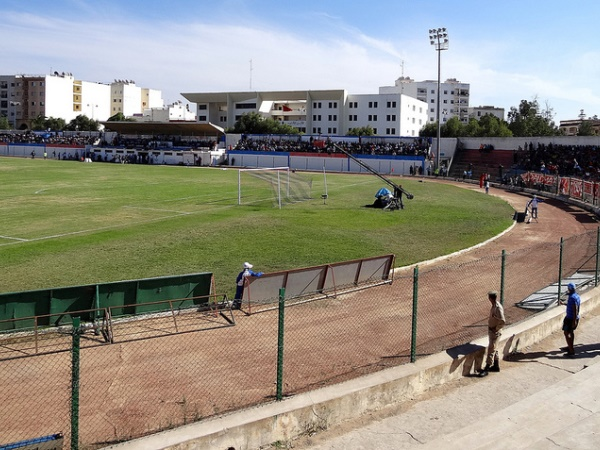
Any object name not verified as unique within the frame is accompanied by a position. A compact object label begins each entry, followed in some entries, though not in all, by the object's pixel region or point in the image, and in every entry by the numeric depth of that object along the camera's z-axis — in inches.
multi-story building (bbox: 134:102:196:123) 6048.2
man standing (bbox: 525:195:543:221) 1369.3
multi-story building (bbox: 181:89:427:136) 4552.2
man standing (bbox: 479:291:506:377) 431.5
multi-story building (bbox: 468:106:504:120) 6825.8
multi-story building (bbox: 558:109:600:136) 6438.5
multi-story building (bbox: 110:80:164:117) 6628.9
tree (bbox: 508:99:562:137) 4037.9
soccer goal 1658.5
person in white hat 597.8
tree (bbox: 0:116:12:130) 5354.3
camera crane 1479.8
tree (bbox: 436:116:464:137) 3919.5
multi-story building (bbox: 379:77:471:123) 6087.6
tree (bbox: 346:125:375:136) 4211.1
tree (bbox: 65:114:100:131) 5236.2
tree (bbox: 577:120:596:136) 4626.0
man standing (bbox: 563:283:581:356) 479.8
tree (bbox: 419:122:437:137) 4072.3
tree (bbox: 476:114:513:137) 3836.1
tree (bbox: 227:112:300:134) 4281.5
